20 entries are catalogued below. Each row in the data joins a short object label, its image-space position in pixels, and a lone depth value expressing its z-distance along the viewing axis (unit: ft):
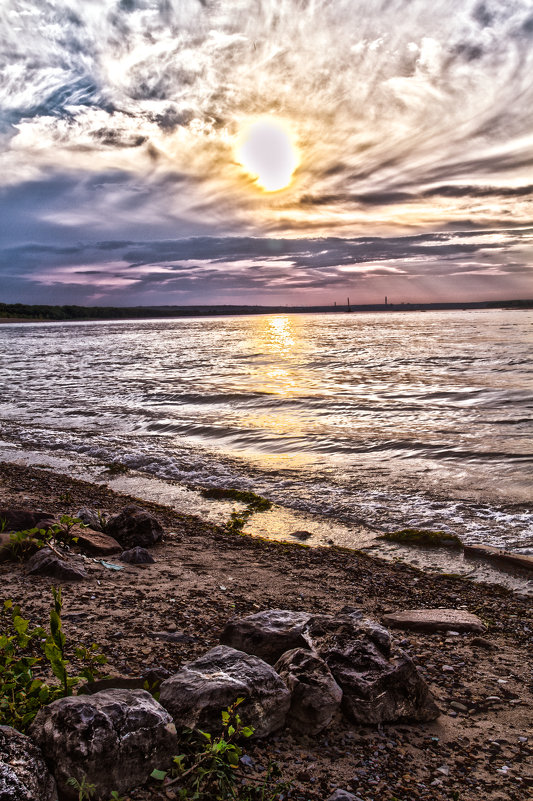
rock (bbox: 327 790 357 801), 7.75
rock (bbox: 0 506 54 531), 18.52
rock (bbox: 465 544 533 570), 19.61
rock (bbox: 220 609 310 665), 11.27
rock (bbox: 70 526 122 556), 18.17
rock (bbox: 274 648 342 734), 9.34
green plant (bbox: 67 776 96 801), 7.12
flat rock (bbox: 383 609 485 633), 14.21
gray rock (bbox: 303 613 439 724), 9.73
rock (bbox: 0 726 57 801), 6.61
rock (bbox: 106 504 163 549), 19.80
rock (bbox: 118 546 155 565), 17.94
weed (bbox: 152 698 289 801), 7.73
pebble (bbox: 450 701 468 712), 10.66
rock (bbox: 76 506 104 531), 20.10
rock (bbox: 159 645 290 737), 8.71
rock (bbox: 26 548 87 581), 15.58
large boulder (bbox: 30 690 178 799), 7.33
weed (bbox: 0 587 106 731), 8.29
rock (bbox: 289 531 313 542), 22.71
